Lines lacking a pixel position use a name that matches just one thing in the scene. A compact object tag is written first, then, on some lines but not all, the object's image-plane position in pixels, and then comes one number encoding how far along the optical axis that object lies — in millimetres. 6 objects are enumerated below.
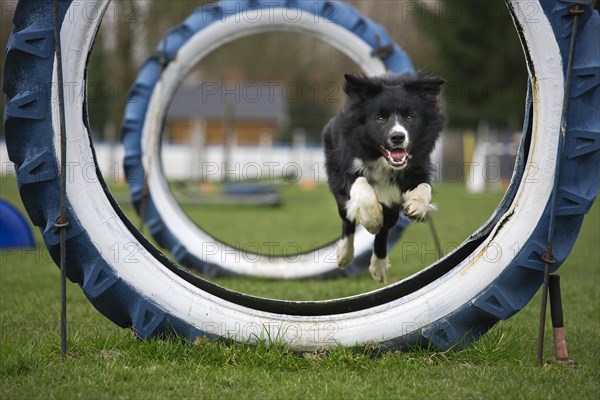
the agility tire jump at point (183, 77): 13484
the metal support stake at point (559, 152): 6785
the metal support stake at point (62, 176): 6934
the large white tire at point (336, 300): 6910
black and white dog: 9023
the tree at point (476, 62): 58000
